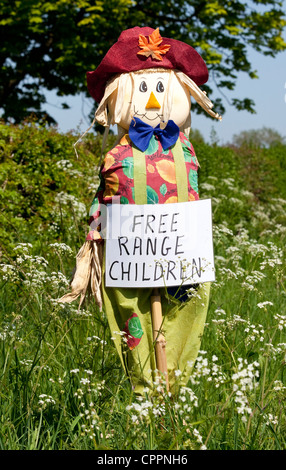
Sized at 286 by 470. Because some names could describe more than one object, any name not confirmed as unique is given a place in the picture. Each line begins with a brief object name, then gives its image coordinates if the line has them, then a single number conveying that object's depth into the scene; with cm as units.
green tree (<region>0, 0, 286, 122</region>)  1117
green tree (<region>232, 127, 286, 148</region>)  5464
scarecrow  286
